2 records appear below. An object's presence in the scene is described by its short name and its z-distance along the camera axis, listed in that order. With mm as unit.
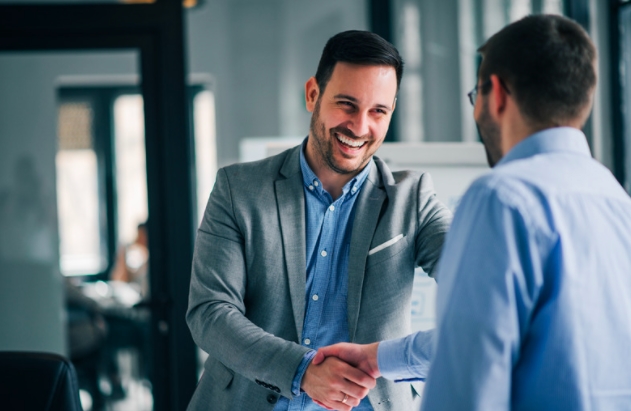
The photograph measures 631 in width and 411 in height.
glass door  2980
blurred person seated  3094
